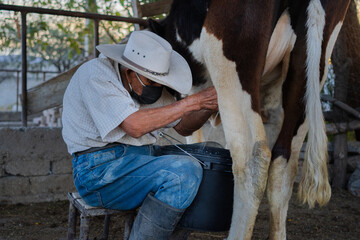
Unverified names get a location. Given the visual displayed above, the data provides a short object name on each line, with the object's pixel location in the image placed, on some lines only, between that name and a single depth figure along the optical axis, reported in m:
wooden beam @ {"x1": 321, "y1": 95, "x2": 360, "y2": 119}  5.22
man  2.25
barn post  5.32
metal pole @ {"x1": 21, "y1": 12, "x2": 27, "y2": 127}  4.22
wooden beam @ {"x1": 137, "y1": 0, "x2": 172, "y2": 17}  5.05
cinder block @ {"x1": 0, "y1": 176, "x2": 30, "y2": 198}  4.27
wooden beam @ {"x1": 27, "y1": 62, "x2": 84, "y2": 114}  4.50
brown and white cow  2.58
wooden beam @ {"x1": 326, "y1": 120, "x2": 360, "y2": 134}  5.29
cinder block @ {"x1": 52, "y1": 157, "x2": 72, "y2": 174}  4.48
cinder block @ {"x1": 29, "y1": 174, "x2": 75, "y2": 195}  4.42
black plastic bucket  2.39
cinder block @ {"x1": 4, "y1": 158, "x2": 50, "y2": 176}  4.29
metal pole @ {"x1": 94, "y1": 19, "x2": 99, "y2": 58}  4.63
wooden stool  2.40
